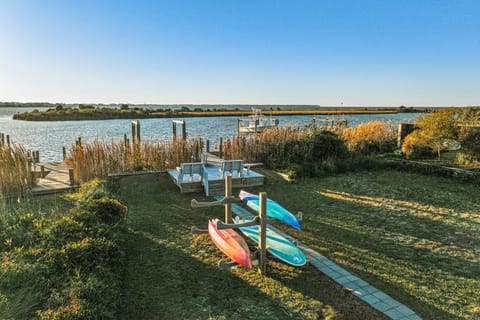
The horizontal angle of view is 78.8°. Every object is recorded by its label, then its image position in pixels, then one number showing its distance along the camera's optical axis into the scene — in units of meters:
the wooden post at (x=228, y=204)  4.42
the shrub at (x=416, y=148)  11.32
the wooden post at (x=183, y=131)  10.27
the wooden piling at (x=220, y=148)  11.05
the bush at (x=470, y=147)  9.77
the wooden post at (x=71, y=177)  7.57
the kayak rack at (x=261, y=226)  3.67
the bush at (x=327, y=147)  10.33
